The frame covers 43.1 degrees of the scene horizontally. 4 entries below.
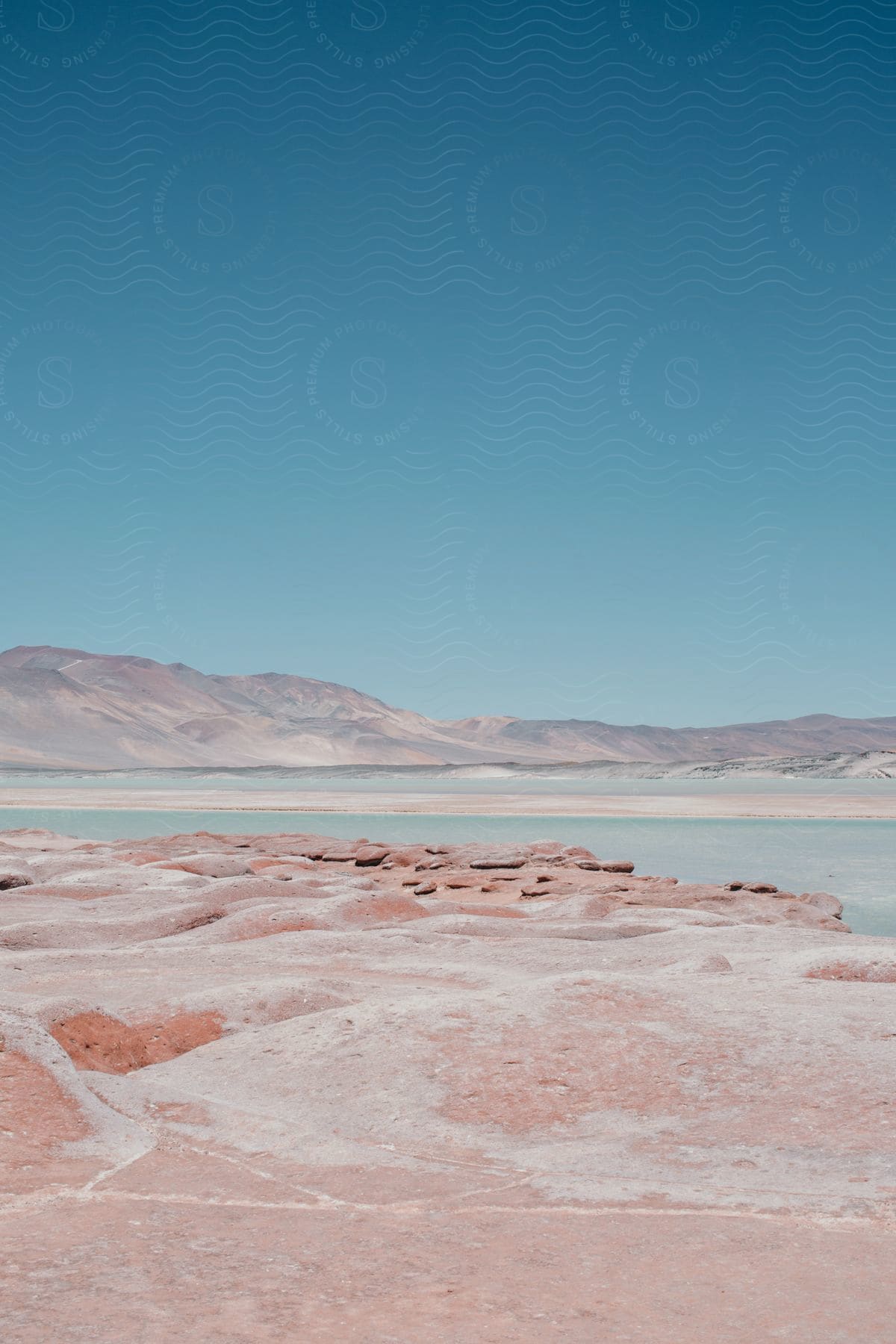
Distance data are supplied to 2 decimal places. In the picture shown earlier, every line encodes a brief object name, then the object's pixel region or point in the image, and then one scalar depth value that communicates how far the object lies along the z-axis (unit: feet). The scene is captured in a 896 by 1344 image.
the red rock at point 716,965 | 26.58
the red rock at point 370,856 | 66.69
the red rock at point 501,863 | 62.39
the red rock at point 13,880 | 46.62
